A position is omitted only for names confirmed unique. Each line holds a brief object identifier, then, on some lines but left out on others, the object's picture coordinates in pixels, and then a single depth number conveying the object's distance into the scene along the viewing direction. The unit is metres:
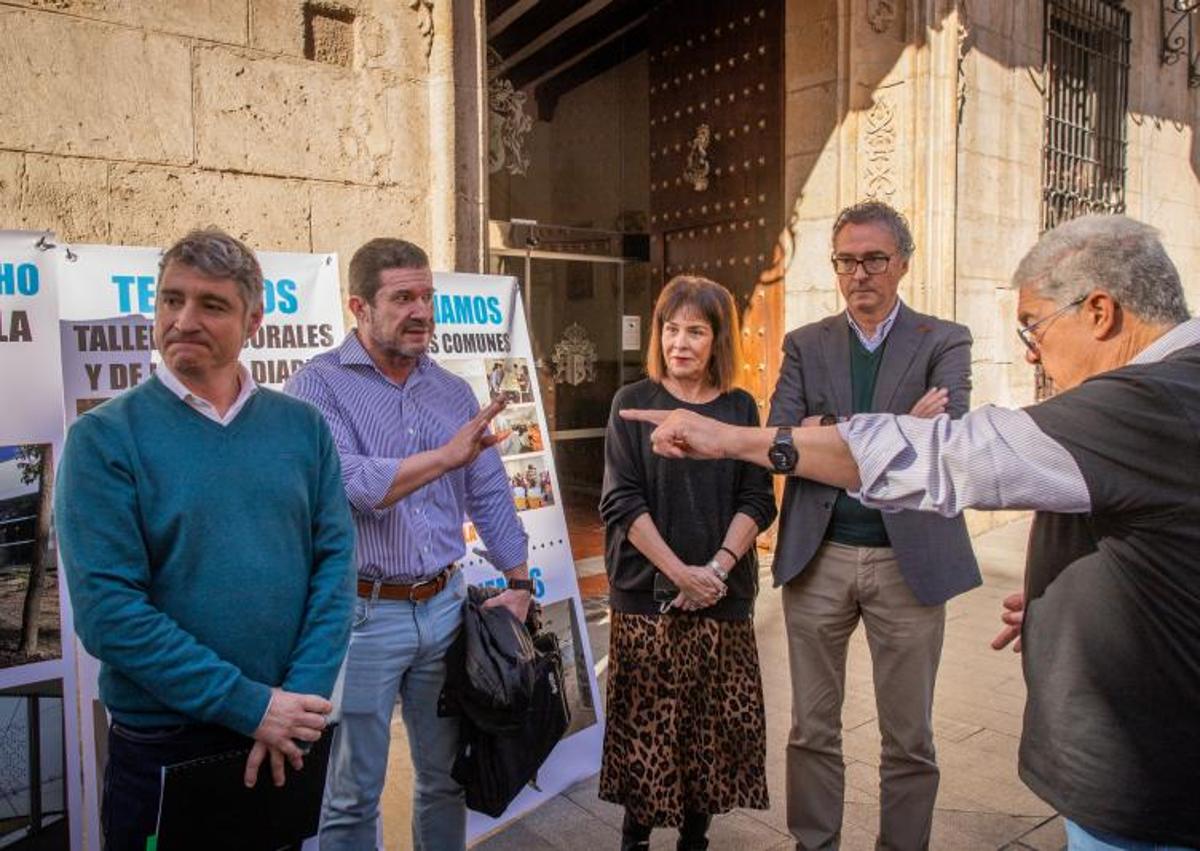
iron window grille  7.80
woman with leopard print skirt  2.73
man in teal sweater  1.71
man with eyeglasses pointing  1.39
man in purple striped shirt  2.31
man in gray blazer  2.61
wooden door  6.45
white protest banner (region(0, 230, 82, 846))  2.41
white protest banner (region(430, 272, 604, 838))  3.43
